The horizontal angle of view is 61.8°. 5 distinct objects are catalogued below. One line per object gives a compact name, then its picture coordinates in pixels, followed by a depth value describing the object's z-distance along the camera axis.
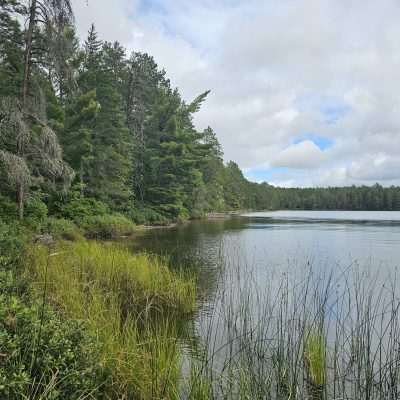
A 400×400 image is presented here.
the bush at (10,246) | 5.23
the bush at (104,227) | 17.80
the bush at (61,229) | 13.18
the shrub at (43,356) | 2.27
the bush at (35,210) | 12.95
